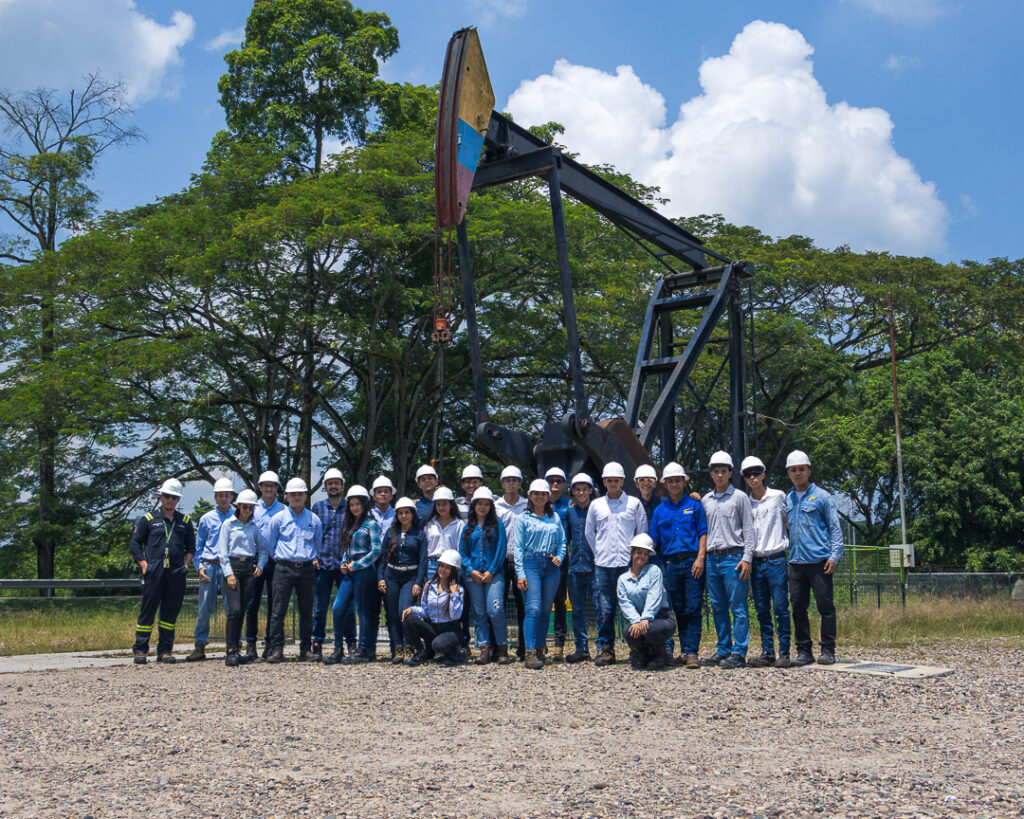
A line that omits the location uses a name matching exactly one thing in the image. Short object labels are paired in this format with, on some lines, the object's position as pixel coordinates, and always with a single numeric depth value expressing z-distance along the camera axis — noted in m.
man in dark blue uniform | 10.42
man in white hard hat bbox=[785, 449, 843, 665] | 8.67
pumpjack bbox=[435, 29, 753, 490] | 11.39
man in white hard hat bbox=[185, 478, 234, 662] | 10.51
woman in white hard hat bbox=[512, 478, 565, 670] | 9.23
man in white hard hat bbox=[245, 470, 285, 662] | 10.20
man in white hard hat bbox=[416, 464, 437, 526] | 10.02
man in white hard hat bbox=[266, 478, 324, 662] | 9.97
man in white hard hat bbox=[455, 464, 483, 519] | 10.31
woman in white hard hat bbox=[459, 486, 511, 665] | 9.40
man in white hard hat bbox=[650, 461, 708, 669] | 8.98
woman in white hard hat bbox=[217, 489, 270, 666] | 9.99
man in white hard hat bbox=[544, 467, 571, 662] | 9.54
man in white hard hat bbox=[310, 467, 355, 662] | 10.09
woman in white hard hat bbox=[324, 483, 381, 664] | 9.83
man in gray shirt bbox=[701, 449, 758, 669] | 8.77
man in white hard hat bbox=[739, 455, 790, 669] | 8.73
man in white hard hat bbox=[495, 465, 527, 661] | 9.70
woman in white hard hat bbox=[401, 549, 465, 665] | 9.27
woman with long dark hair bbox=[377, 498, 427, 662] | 9.63
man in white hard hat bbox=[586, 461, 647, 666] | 9.16
